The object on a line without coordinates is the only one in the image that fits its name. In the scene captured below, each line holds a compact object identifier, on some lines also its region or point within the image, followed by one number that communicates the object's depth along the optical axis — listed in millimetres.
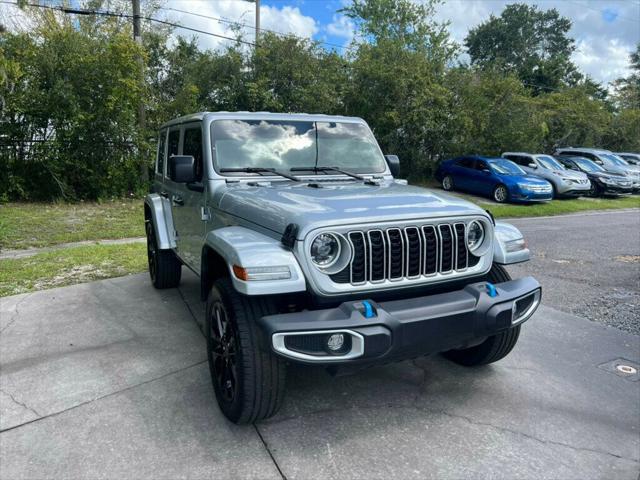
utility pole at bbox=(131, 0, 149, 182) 12617
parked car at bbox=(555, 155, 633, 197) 19312
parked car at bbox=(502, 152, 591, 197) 17453
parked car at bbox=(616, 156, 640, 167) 24045
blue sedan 15336
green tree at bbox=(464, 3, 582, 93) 56344
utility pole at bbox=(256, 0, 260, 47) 21064
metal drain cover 3830
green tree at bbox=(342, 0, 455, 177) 17250
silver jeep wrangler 2564
